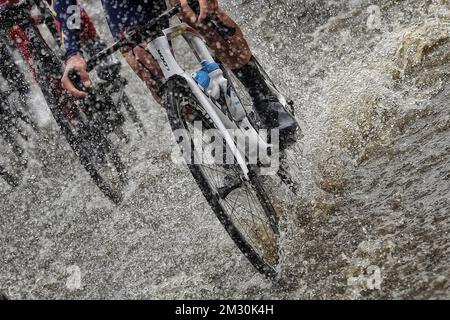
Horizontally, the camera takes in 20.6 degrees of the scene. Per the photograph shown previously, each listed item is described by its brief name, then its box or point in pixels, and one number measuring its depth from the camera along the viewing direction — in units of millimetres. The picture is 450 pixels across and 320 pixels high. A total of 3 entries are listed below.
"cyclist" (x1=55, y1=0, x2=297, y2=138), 8289
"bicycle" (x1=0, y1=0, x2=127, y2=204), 11070
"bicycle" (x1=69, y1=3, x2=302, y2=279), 7199
